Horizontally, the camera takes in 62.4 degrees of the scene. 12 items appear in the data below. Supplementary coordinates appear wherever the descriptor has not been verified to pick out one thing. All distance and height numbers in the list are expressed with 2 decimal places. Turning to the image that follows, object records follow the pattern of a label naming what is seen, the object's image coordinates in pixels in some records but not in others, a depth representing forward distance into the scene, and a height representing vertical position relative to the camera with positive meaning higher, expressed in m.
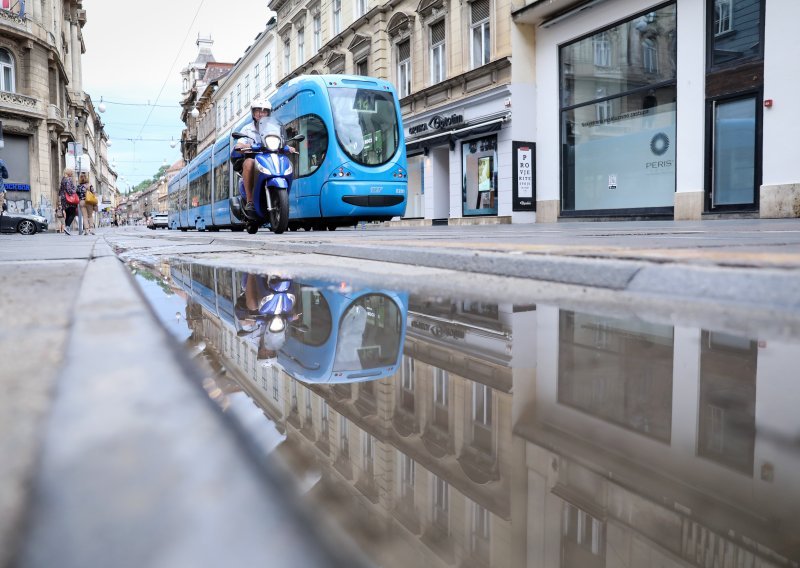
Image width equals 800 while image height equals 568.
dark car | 20.86 +0.45
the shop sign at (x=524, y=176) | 17.94 +1.48
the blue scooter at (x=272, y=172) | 9.44 +0.89
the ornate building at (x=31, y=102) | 29.88 +6.28
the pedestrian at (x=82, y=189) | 16.96 +1.21
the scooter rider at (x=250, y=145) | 9.63 +1.29
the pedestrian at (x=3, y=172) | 16.37 +1.62
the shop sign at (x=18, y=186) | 30.17 +2.33
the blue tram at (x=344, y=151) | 11.68 +1.49
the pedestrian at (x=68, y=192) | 16.77 +1.13
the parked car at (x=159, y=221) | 58.69 +1.27
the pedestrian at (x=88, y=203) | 18.03 +0.93
